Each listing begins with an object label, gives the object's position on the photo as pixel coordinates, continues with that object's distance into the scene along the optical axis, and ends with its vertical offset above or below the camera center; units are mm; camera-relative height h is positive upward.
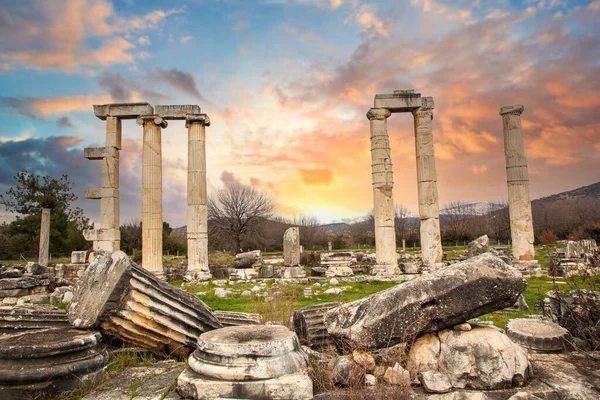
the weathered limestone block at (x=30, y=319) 5189 -987
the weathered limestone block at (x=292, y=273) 15758 -1341
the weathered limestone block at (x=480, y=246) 16386 -473
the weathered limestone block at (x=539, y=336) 4645 -1243
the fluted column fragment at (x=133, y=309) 4414 -744
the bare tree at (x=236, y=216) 36875 +2426
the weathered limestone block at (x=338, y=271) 16127 -1376
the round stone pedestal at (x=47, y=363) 3596 -1147
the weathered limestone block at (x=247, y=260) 18453 -883
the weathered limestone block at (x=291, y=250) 16891 -435
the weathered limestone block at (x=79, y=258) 17350 -531
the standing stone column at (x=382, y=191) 15633 +1893
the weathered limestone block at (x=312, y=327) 4848 -1122
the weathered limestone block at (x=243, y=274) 16109 -1377
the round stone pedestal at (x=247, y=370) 3338 -1152
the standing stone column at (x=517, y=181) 15773 +2189
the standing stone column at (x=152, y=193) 16031 +2122
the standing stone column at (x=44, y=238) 21262 +494
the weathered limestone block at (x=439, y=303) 3906 -677
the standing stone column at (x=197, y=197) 16484 +1952
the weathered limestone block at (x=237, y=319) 5658 -1140
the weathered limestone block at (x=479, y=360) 3643 -1208
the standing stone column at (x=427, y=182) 15758 +2217
